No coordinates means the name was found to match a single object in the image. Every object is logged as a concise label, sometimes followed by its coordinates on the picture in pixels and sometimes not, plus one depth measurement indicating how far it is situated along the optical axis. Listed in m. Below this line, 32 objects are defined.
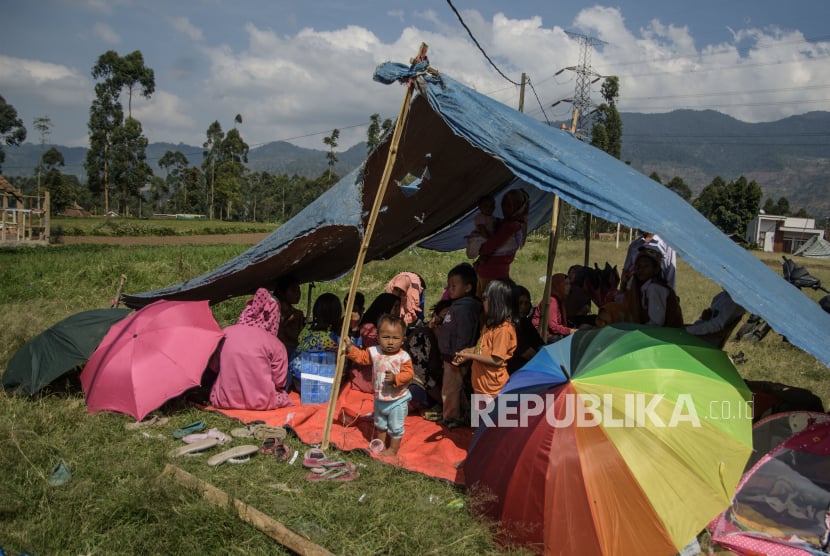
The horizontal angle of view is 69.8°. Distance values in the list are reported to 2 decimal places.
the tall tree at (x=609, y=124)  49.27
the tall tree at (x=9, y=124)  51.09
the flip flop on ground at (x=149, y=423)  4.96
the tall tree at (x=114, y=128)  44.31
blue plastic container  5.88
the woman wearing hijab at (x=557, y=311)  6.16
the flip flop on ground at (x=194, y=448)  4.45
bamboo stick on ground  3.19
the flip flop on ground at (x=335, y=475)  4.12
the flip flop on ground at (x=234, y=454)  4.33
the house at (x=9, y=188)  24.62
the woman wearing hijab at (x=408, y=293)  6.89
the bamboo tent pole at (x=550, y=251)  5.61
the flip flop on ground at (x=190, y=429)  4.88
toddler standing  4.53
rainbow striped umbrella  2.96
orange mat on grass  4.48
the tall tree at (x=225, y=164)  63.44
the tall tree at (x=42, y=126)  57.44
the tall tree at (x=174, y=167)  78.81
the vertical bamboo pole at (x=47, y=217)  23.27
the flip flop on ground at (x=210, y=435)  4.78
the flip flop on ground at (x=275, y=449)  4.49
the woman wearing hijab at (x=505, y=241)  5.64
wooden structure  22.31
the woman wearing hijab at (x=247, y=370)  5.50
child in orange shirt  4.38
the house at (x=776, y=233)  64.19
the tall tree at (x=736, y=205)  59.16
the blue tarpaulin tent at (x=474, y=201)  3.82
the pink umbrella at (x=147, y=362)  5.12
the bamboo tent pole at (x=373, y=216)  4.48
